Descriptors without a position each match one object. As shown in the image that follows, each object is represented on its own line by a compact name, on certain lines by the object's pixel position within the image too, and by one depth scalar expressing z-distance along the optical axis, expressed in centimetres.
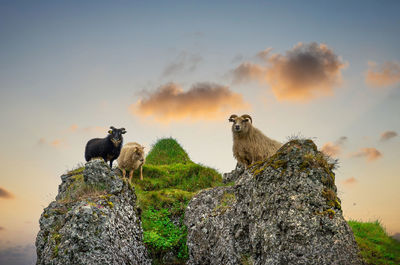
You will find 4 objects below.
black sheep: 1575
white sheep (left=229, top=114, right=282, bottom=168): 1417
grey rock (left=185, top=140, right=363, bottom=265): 784
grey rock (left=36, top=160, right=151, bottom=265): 990
